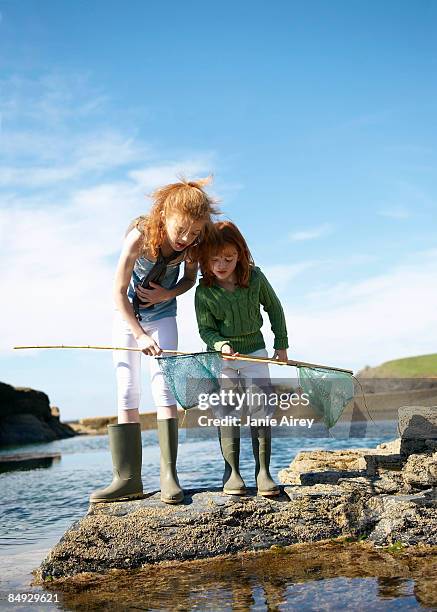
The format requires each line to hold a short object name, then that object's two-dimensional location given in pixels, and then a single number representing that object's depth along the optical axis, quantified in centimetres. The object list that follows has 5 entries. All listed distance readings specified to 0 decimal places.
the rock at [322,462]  712
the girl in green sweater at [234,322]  475
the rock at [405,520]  459
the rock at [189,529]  453
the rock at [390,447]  759
